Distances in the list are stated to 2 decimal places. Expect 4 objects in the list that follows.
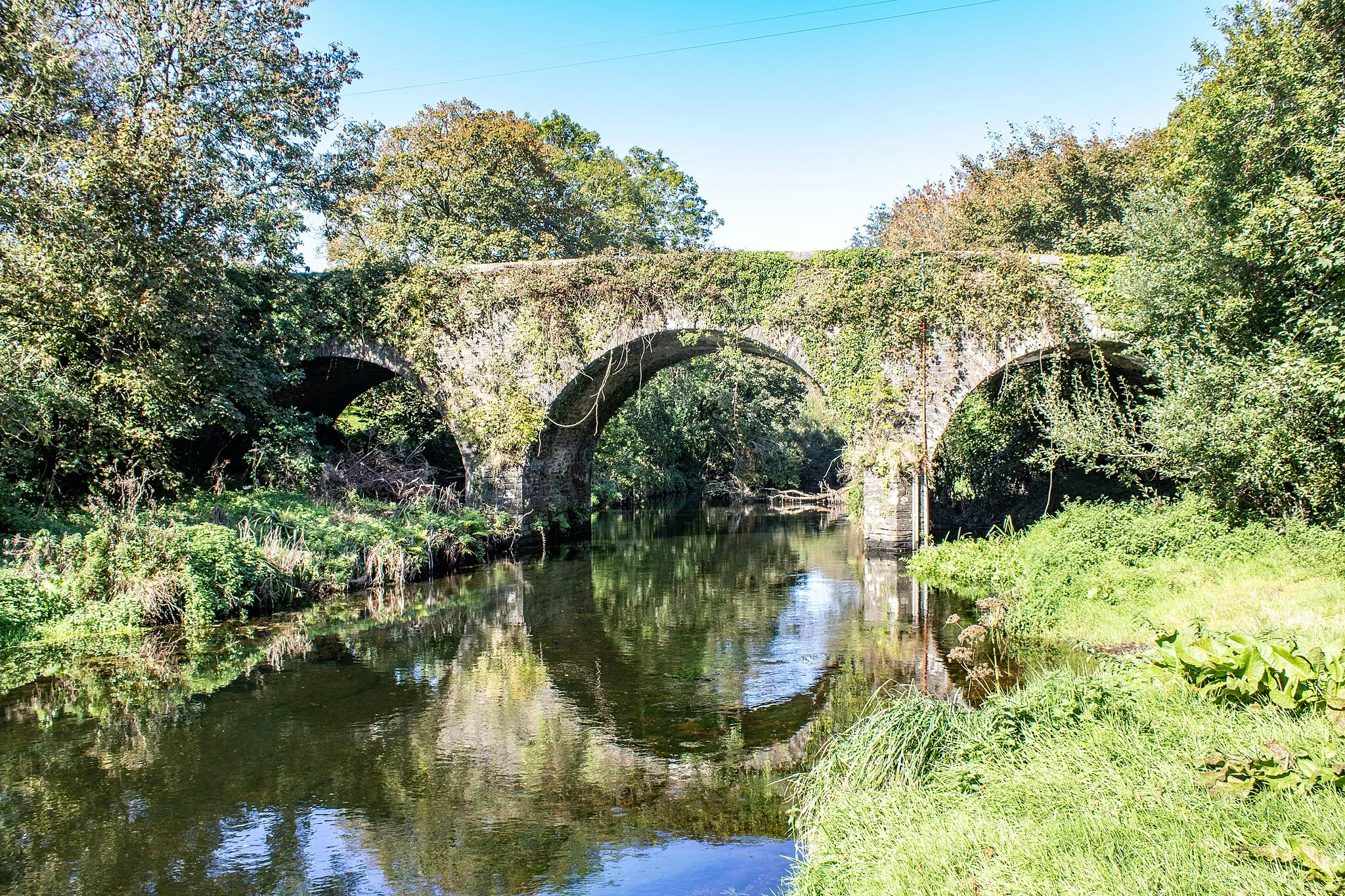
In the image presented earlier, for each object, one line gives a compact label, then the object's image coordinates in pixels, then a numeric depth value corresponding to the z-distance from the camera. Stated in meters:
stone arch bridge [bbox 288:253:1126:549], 14.05
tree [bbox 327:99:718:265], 24.41
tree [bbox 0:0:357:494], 11.71
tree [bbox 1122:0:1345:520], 8.29
